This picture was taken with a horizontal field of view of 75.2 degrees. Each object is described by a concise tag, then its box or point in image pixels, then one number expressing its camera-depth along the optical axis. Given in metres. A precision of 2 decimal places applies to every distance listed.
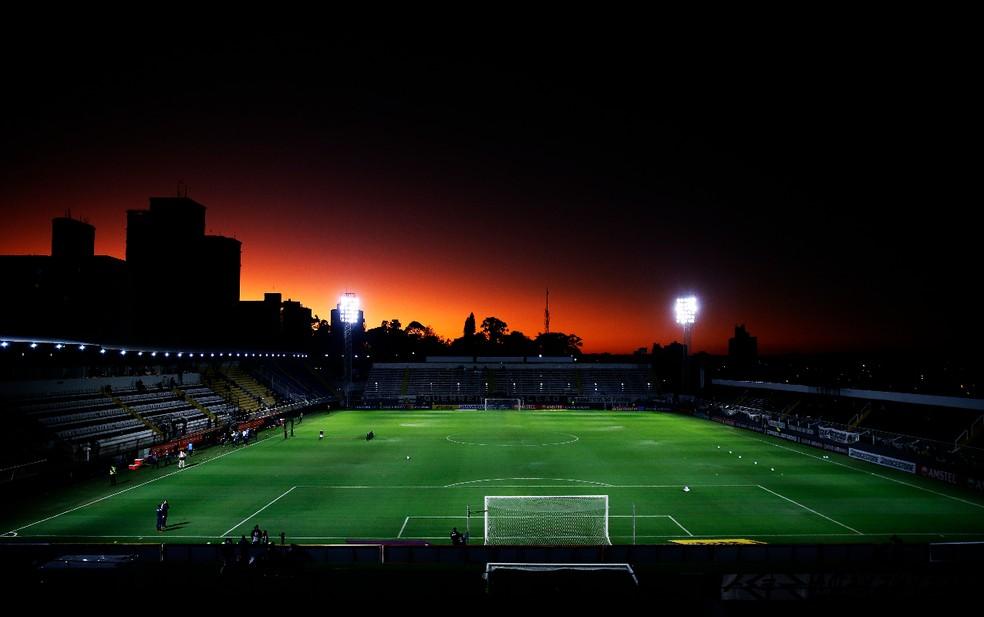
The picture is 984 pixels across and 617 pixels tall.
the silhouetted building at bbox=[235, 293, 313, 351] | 148.75
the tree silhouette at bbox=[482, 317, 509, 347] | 187.00
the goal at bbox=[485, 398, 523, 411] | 84.53
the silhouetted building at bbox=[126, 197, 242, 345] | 153.00
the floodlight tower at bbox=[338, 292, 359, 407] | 79.75
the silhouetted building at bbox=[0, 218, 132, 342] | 93.44
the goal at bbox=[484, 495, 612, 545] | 23.34
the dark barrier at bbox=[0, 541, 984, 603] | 11.84
